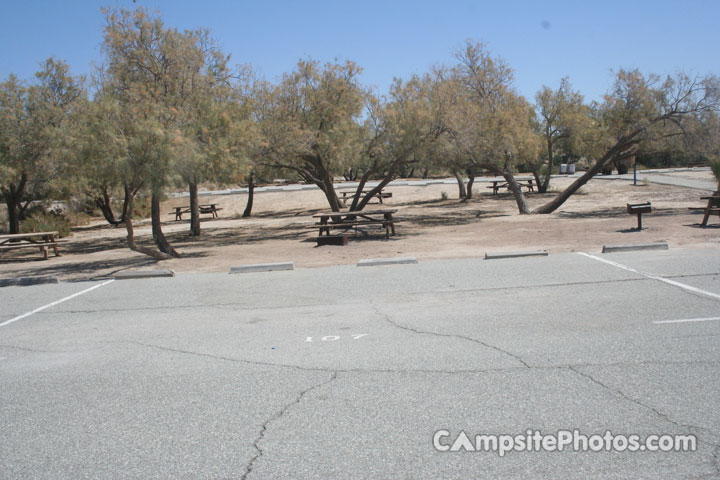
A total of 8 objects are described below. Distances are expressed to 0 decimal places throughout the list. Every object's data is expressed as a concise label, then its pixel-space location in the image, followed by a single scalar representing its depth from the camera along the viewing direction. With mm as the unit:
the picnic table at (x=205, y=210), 34750
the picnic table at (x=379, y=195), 35088
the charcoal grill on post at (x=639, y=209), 16391
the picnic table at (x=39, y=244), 18766
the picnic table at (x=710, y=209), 16672
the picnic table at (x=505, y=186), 39562
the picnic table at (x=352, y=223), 18422
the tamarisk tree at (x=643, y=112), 22375
